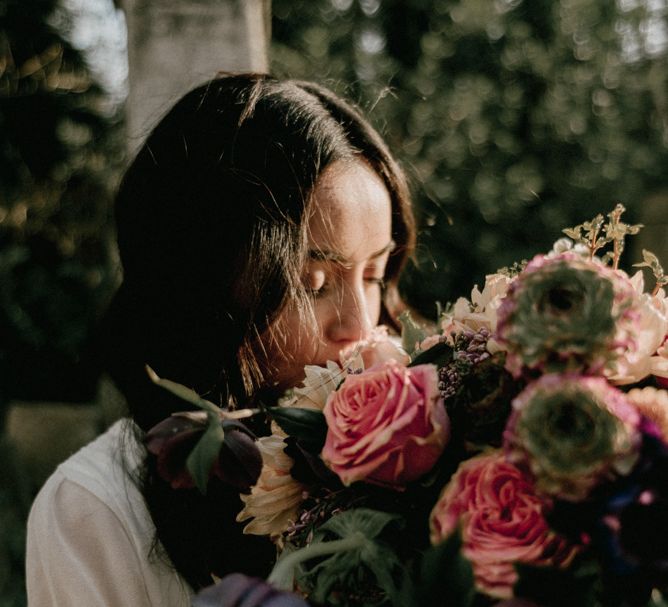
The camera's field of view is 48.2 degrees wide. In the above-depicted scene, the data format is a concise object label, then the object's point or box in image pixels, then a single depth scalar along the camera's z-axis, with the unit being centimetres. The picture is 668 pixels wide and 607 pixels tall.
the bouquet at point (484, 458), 59
